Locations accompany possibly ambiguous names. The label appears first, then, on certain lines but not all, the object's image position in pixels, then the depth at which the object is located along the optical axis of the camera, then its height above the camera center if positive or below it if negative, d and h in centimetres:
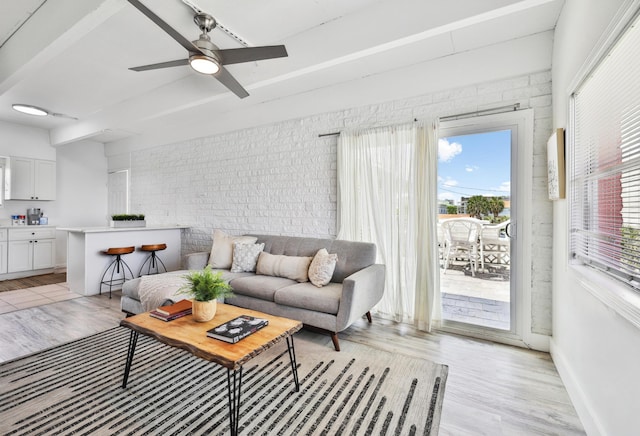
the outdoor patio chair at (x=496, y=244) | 278 -25
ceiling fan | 211 +123
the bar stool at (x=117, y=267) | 409 -72
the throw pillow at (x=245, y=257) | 358 -47
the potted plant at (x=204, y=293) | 197 -50
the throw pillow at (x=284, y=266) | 319 -54
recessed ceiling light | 428 +160
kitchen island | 407 -44
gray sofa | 256 -69
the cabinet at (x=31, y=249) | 523 -56
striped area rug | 163 -112
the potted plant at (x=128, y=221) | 460 -4
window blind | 129 +27
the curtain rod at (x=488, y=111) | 261 +97
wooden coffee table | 154 -71
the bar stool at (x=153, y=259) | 443 -65
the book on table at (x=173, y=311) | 202 -65
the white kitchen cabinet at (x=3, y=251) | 510 -56
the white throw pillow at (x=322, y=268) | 295 -51
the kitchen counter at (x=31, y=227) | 518 -15
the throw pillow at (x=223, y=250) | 375 -41
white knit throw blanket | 274 -68
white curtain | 293 +12
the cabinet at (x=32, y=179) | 536 +74
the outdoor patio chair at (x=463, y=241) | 297 -24
